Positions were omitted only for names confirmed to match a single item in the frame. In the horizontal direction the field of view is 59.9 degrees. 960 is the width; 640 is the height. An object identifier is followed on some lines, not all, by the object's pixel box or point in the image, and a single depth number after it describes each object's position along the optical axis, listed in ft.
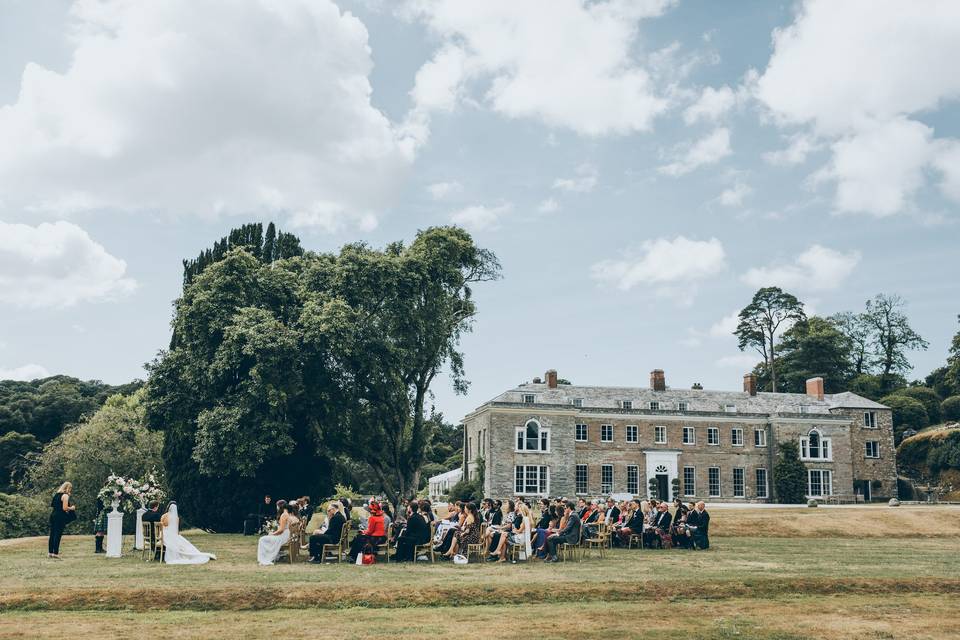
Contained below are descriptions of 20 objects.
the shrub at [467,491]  172.53
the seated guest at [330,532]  62.90
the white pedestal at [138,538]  73.51
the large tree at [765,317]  278.87
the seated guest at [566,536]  67.21
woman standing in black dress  64.23
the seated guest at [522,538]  66.23
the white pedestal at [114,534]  66.64
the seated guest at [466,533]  65.16
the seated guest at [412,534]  64.85
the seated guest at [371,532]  62.83
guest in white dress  61.46
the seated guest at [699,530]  79.77
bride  61.62
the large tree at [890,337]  281.13
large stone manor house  173.17
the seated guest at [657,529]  80.64
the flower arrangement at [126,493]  68.80
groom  63.31
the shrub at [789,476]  181.06
